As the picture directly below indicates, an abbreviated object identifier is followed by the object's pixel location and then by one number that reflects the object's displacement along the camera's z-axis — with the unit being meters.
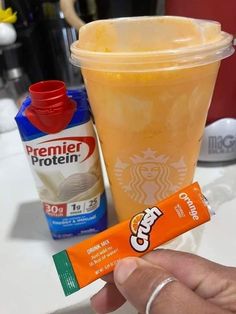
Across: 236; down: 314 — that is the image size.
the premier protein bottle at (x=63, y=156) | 0.36
